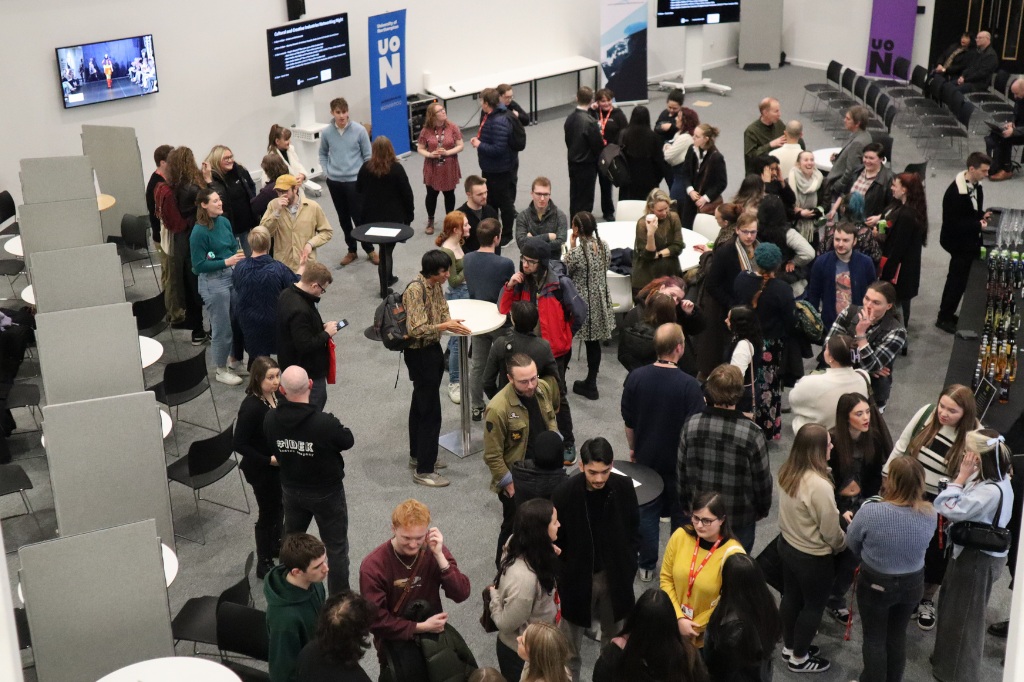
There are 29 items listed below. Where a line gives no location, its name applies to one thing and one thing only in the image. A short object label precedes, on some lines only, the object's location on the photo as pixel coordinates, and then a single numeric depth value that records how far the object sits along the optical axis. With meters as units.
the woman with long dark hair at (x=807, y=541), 4.42
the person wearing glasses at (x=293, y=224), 7.71
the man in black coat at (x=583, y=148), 9.44
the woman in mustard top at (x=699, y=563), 3.97
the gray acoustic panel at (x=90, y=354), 6.03
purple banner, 14.57
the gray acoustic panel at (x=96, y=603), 4.44
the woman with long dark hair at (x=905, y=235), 7.40
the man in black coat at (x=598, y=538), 4.33
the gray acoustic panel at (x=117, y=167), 9.93
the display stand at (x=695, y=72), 14.79
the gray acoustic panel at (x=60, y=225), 8.03
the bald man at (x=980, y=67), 12.98
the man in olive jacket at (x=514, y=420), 5.08
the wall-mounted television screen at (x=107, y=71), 9.98
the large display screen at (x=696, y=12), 14.55
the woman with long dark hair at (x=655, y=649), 3.57
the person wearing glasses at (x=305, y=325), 5.94
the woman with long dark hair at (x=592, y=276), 6.67
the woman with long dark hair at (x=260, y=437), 5.17
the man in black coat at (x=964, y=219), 7.72
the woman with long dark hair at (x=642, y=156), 9.16
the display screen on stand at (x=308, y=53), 11.03
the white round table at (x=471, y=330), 6.20
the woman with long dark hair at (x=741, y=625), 3.72
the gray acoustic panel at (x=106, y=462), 5.27
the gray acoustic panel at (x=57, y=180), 8.59
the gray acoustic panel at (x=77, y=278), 6.96
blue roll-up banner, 11.85
